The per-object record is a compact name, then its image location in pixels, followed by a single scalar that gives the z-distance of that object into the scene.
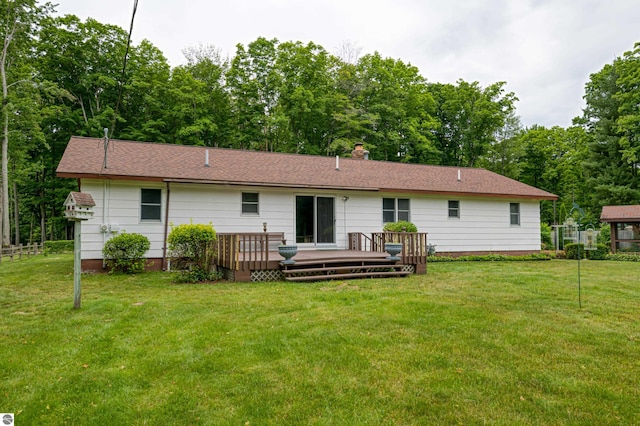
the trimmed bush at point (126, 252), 9.28
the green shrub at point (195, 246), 8.25
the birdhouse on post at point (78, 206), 5.73
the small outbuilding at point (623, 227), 17.62
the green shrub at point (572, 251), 15.31
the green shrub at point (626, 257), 15.14
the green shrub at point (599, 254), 15.72
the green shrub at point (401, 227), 11.77
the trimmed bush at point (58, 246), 20.16
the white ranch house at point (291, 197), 10.18
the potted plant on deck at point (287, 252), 8.46
